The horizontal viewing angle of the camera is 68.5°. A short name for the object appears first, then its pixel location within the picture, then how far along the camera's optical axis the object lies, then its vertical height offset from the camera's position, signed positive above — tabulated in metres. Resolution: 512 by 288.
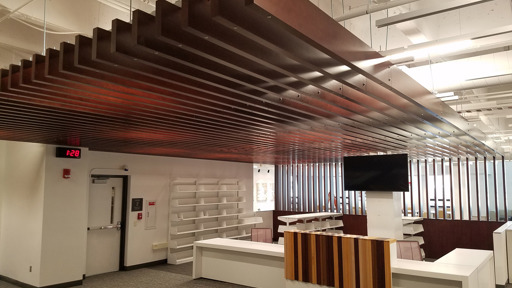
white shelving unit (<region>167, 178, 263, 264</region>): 8.98 -0.88
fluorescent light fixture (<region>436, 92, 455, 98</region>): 5.53 +1.28
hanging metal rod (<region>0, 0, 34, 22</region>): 3.43 +1.60
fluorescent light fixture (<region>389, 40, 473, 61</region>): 3.20 +1.18
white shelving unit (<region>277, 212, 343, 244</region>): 9.51 -1.18
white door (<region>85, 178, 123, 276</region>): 7.60 -0.94
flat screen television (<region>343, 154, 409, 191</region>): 7.30 +0.16
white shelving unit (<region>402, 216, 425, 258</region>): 9.16 -1.18
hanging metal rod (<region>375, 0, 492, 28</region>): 2.42 +1.15
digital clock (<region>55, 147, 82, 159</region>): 6.68 +0.50
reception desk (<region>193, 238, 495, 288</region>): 4.19 -1.14
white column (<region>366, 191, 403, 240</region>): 7.59 -0.69
